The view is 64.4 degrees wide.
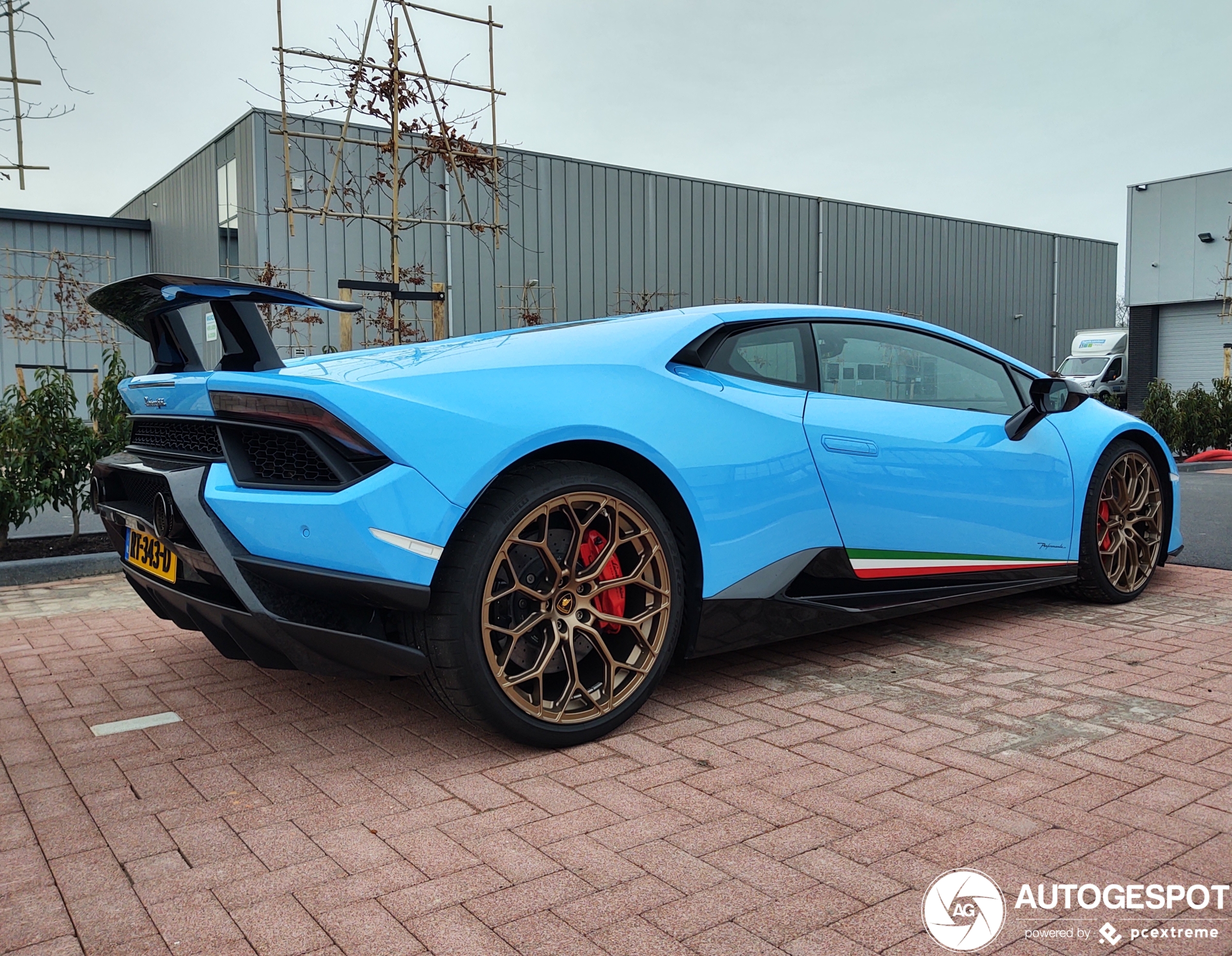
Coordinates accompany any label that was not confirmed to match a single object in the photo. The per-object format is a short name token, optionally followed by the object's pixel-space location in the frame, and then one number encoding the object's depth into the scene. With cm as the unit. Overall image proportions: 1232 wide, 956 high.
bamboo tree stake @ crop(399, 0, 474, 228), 729
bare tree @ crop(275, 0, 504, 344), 712
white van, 2534
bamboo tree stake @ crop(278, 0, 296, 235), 687
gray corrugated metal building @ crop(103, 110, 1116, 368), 1719
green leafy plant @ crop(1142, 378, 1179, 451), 1248
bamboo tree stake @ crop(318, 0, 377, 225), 699
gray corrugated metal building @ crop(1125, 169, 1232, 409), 2406
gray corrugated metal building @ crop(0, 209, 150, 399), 1983
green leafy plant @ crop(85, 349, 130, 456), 617
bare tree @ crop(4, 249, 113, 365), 1914
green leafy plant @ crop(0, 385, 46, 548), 574
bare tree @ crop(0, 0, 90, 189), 585
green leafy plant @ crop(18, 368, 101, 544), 590
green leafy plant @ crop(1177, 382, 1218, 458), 1255
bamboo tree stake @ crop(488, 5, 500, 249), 746
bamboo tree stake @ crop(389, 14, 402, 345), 717
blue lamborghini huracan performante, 242
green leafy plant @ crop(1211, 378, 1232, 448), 1284
